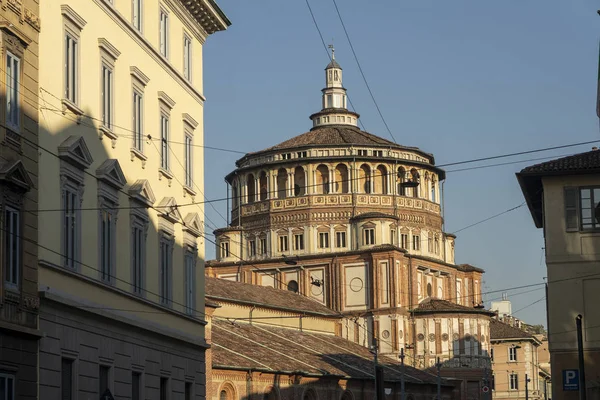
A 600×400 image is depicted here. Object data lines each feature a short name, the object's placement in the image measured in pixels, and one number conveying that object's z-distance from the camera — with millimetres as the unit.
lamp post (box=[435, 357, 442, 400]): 83250
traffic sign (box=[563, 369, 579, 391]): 43425
